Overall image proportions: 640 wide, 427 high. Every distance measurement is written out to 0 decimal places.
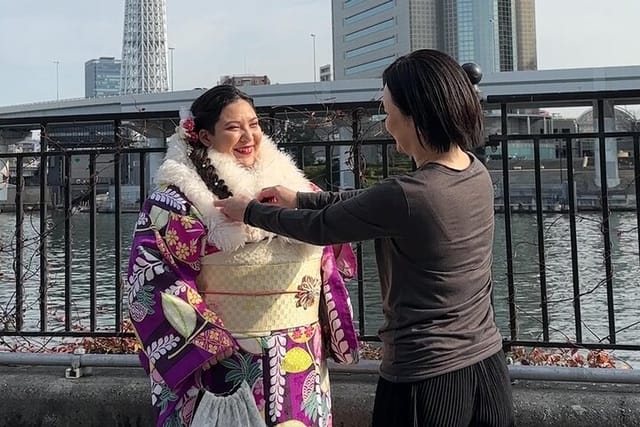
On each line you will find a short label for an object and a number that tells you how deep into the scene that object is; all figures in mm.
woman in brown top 1546
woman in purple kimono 1797
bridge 46531
